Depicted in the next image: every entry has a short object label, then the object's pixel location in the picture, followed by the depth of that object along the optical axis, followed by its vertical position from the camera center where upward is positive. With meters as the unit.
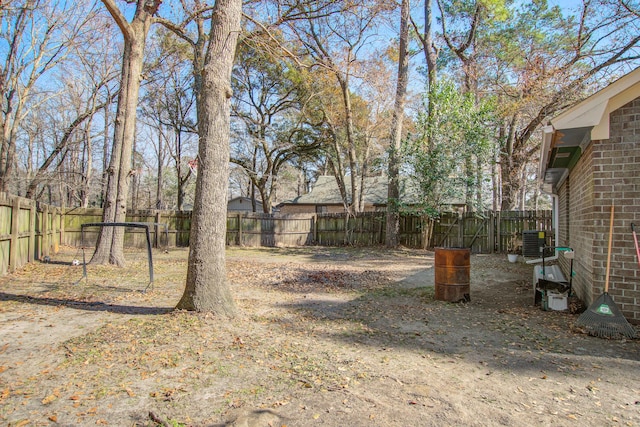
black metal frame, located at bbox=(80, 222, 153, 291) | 6.66 -0.11
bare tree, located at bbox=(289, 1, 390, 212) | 17.21 +8.73
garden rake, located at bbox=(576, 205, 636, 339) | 4.66 -1.16
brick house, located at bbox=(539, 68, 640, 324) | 5.09 +0.69
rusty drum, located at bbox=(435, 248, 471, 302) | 6.84 -0.89
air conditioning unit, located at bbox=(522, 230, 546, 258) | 10.13 -0.52
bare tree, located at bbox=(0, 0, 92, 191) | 16.19 +6.16
